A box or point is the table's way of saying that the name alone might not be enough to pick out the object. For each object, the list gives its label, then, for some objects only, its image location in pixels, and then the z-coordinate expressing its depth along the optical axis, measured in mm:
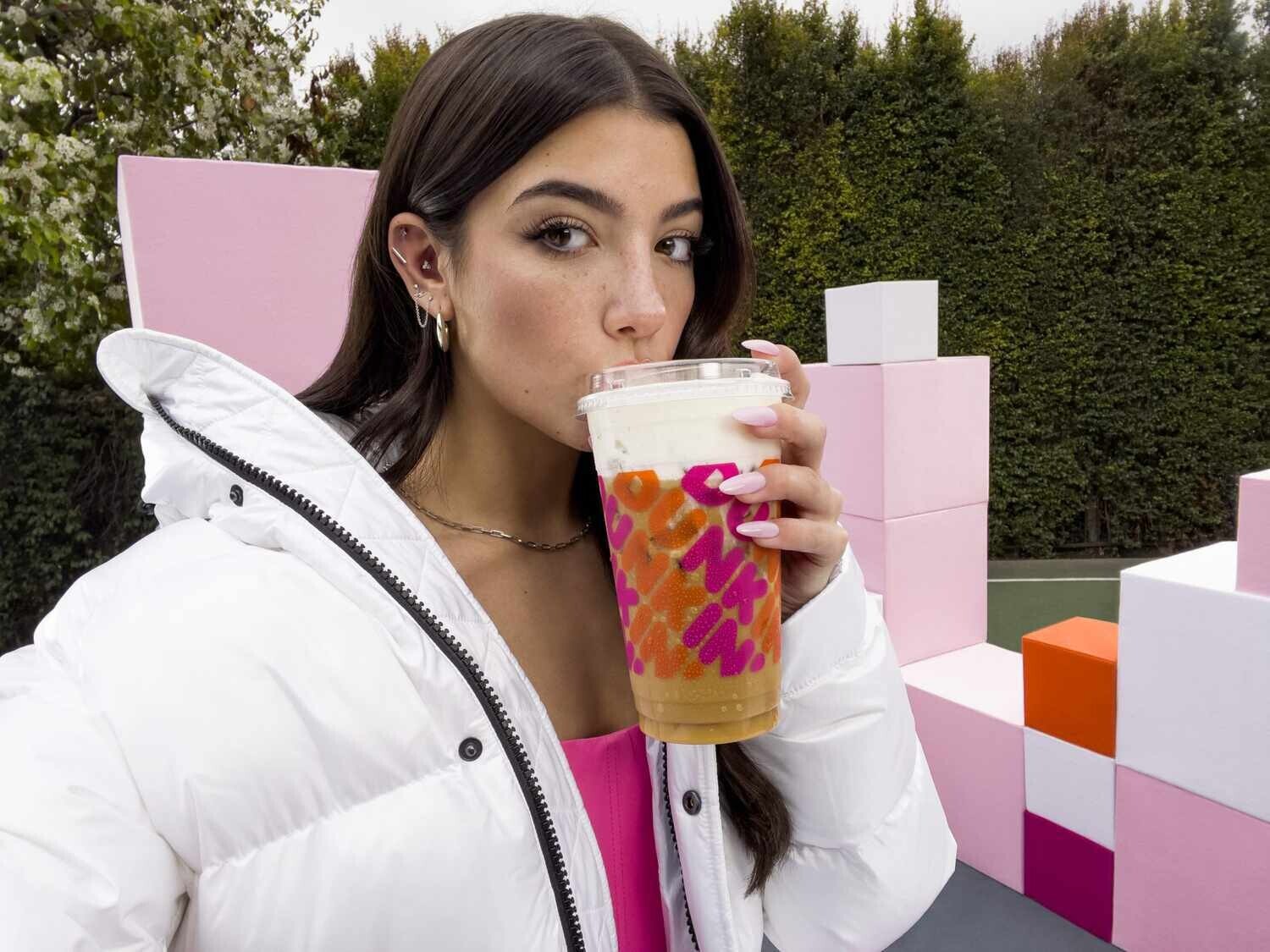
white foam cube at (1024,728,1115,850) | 2277
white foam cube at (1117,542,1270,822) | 1866
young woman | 633
